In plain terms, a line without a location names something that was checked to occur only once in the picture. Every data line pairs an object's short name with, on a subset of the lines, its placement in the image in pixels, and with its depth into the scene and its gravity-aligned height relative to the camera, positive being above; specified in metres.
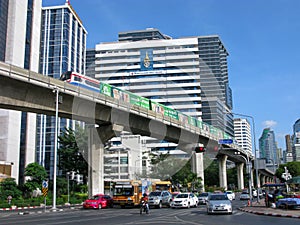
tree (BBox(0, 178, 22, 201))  44.62 -3.02
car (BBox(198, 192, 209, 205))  35.32 -3.69
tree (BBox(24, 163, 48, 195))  50.81 -1.19
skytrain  33.12 +7.76
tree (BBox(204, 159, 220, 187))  104.56 -3.57
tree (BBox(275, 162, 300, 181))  109.69 -1.84
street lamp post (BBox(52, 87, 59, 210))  27.96 +4.97
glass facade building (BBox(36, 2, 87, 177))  95.00 +35.55
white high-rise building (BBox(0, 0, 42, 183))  61.44 +20.99
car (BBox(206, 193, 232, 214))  20.29 -2.52
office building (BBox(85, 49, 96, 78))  123.93 +46.48
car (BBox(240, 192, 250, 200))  48.62 -4.85
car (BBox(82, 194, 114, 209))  30.39 -3.38
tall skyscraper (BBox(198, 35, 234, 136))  123.25 +32.96
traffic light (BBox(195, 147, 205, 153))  33.66 +1.47
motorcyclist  22.20 -2.31
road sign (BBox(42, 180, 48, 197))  28.17 -1.74
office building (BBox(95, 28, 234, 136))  112.31 +32.36
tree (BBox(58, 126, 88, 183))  59.09 +2.42
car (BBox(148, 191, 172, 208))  29.91 -3.09
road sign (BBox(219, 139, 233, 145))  35.32 +2.34
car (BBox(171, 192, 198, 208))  27.86 -3.04
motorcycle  22.20 -2.74
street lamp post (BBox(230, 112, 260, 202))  32.99 +1.07
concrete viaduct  26.66 +5.43
